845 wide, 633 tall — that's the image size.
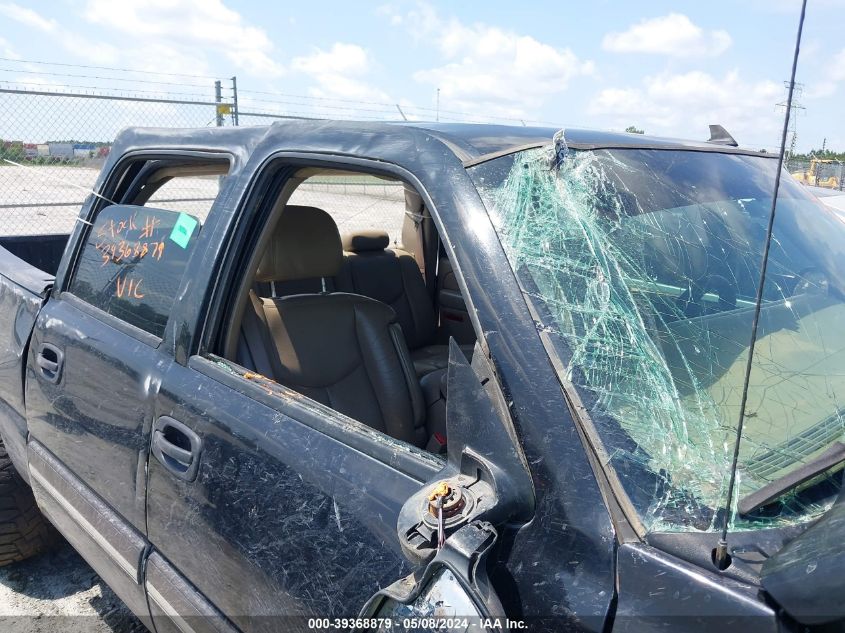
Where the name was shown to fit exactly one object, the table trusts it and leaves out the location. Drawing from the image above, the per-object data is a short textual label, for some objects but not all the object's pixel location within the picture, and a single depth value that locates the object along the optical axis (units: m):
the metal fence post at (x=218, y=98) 9.41
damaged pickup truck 1.11
